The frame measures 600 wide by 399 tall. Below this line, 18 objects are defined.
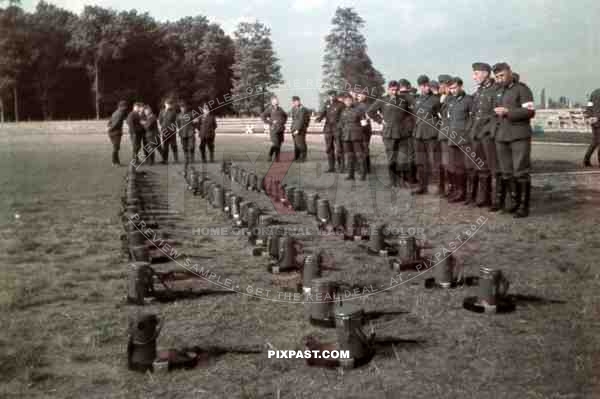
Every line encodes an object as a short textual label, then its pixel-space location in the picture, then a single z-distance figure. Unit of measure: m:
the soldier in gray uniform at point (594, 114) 16.89
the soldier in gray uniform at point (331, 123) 17.82
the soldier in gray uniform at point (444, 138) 12.57
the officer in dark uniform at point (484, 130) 10.99
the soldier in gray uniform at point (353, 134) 16.02
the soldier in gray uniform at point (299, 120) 20.22
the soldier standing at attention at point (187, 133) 20.38
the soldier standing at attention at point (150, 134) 21.94
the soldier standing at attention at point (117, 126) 20.88
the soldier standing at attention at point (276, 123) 20.75
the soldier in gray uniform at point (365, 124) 16.11
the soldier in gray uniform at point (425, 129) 13.40
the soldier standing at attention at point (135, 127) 21.20
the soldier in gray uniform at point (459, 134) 12.15
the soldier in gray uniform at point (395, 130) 14.20
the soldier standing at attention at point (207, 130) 21.25
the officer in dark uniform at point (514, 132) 10.22
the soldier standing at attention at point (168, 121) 21.16
